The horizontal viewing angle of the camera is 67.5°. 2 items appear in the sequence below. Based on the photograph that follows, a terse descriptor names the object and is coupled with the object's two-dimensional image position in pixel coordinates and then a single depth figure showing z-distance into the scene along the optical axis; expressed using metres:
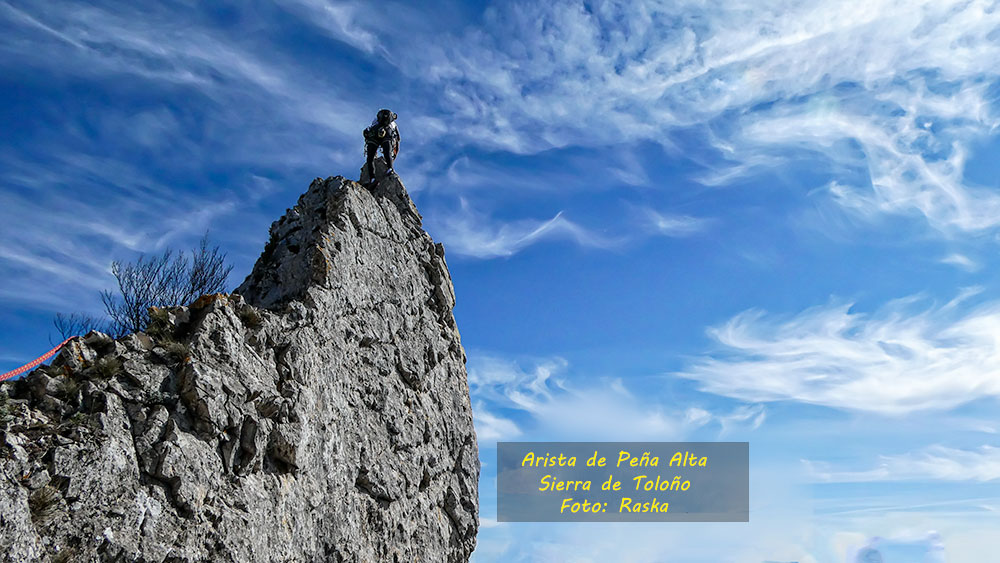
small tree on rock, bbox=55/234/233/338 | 23.76
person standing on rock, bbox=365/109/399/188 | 17.05
